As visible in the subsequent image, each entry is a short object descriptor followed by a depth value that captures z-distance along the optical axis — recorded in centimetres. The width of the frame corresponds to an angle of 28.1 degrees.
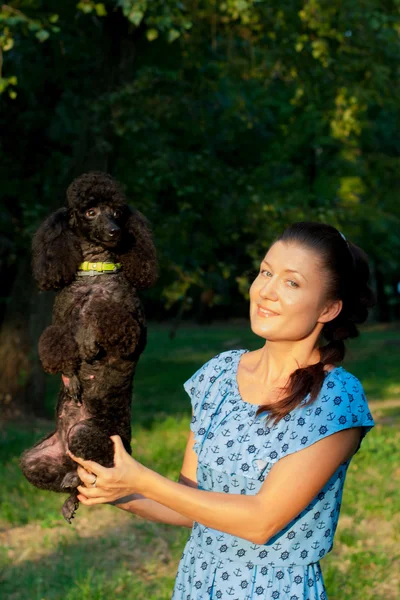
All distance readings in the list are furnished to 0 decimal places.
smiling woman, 260
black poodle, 204
